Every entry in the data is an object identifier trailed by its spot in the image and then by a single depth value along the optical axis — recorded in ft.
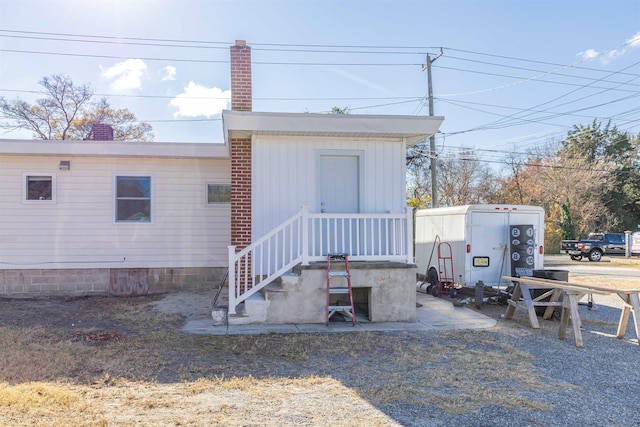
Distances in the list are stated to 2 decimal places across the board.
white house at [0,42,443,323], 23.72
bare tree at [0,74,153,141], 90.63
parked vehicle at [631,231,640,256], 85.46
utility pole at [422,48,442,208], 58.80
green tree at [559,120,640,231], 115.55
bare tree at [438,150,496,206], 97.76
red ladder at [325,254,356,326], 22.62
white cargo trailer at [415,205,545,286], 29.50
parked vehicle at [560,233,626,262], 78.84
